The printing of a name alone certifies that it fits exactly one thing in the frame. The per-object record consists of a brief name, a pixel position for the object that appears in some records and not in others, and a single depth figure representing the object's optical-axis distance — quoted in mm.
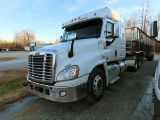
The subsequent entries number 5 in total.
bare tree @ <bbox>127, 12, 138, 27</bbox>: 33734
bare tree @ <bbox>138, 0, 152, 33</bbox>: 33901
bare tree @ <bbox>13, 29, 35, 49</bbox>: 76792
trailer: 6605
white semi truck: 2552
